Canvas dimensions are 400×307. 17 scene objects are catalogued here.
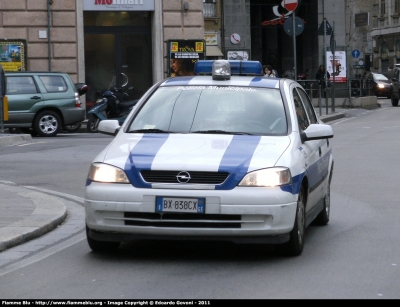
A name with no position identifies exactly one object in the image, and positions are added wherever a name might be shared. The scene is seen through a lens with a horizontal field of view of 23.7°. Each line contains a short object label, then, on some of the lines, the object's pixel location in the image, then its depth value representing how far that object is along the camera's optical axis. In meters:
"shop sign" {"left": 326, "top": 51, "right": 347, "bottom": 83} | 39.16
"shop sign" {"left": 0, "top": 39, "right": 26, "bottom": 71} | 28.59
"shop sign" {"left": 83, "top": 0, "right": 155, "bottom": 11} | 29.61
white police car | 7.49
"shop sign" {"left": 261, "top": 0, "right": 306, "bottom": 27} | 49.74
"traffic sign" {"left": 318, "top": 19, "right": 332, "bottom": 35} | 32.31
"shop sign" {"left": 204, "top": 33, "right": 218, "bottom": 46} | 50.98
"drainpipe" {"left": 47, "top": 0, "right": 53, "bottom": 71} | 29.05
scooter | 26.11
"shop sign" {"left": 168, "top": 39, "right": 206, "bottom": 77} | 30.16
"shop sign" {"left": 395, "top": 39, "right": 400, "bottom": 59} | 68.69
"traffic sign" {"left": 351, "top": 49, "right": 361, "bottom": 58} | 52.70
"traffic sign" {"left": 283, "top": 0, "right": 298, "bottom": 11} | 28.11
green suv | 24.42
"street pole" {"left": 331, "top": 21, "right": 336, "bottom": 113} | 34.28
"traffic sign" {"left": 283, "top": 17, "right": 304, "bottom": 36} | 29.03
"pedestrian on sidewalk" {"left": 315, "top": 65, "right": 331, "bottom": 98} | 38.26
